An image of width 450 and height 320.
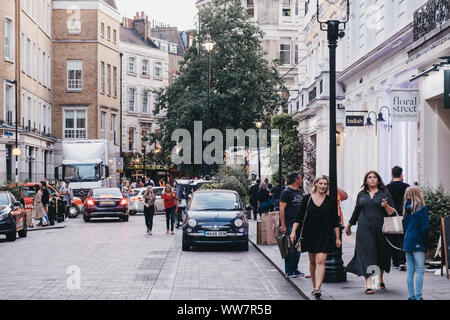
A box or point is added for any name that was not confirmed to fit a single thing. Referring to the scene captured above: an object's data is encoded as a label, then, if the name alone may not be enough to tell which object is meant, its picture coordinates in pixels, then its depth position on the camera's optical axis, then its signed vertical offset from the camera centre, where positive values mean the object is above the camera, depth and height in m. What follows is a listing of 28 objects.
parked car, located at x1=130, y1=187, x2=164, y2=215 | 43.66 -1.87
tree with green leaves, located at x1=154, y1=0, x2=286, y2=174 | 50.88 +5.69
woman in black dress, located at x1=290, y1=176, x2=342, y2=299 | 11.19 -0.87
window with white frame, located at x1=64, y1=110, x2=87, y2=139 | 66.56 +3.61
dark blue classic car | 20.03 -1.52
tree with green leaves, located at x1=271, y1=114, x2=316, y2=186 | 40.16 +0.93
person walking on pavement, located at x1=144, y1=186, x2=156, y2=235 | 26.20 -1.30
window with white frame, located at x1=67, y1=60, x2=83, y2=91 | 66.06 +7.60
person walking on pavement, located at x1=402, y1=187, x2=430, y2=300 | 10.75 -0.97
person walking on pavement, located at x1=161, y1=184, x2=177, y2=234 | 26.19 -1.13
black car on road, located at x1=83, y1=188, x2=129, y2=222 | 35.38 -1.68
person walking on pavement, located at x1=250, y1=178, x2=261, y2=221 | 35.06 -1.26
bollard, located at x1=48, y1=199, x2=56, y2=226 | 33.22 -1.83
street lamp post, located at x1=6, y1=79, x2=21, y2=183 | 41.25 +1.88
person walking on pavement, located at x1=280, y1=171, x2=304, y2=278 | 14.06 -0.74
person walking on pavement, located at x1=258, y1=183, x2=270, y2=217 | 31.02 -1.21
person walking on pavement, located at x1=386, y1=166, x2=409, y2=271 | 14.57 -0.51
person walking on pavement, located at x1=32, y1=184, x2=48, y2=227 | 31.05 -1.52
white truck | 44.59 +0.10
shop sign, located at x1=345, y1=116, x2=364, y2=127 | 25.75 +1.44
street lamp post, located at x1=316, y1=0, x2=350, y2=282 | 13.13 +0.10
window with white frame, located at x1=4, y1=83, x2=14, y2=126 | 46.97 +3.83
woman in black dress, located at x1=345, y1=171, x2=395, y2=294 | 11.91 -0.90
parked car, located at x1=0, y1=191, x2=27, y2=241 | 22.94 -1.38
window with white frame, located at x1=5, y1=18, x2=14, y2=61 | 47.28 +7.59
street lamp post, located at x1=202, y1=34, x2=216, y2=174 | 37.34 +5.68
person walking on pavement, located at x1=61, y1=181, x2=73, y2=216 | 38.59 -1.25
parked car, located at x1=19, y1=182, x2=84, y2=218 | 33.52 -1.42
